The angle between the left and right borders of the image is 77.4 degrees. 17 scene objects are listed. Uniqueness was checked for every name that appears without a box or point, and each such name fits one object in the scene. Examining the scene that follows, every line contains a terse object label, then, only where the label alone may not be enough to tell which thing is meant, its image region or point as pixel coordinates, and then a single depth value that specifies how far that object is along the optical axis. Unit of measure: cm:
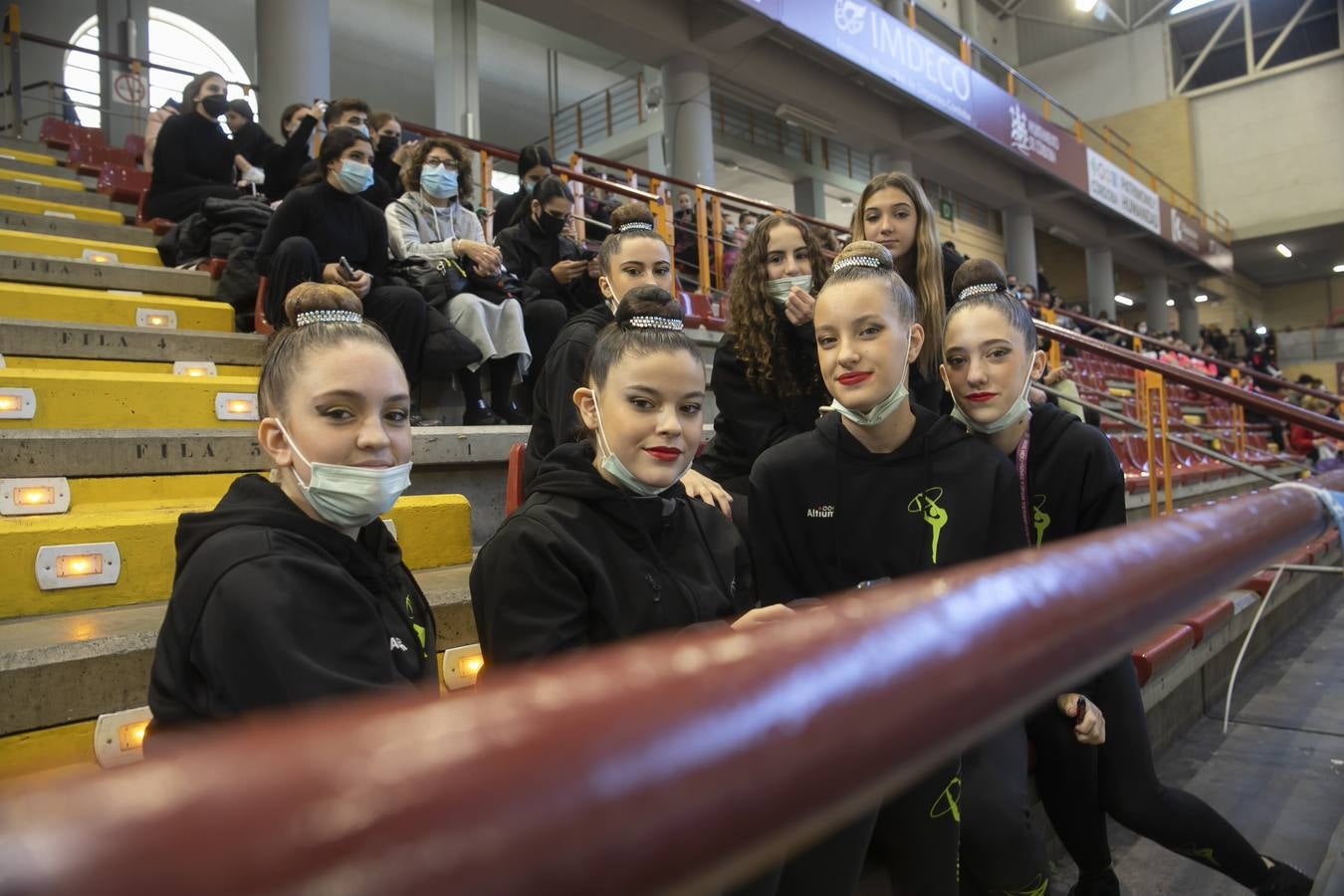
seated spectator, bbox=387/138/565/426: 359
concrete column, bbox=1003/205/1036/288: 1598
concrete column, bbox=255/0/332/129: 664
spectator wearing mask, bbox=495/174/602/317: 401
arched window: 1020
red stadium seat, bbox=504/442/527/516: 227
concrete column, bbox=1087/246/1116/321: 1869
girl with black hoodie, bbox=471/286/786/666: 140
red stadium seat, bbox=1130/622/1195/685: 239
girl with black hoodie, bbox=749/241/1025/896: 178
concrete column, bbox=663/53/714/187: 980
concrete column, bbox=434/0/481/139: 1005
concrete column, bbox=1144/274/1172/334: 2086
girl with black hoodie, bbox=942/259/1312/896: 184
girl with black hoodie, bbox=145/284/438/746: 116
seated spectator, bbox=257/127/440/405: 325
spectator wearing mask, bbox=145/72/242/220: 504
